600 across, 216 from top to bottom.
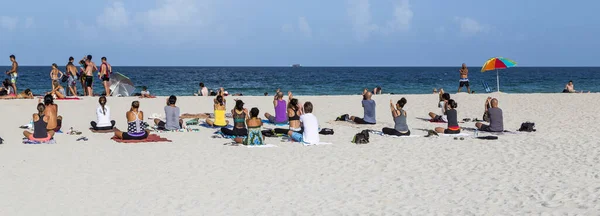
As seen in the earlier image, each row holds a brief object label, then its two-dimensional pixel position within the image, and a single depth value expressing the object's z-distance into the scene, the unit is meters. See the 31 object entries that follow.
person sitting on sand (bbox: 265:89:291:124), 15.93
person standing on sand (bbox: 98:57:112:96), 23.92
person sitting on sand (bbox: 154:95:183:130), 14.45
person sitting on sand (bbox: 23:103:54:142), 12.22
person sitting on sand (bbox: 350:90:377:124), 15.92
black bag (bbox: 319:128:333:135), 13.98
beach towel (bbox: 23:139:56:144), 12.29
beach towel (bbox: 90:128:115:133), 14.38
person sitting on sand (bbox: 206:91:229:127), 14.95
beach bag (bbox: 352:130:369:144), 12.52
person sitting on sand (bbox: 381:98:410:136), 13.62
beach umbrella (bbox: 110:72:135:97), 26.23
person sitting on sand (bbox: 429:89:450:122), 16.79
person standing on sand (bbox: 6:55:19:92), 22.87
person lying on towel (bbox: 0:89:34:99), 22.34
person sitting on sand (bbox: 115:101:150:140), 12.60
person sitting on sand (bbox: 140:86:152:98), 25.50
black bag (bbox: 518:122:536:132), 14.46
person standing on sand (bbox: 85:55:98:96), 23.81
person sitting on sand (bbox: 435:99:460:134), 13.81
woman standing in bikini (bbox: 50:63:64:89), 23.03
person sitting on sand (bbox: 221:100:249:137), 13.17
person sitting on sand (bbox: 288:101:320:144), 12.10
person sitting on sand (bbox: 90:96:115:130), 14.41
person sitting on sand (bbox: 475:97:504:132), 14.02
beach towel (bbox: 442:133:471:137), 13.70
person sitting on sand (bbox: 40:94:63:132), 13.42
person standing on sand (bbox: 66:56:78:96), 23.67
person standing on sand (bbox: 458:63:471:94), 28.39
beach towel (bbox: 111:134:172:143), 12.55
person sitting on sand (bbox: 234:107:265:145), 11.88
